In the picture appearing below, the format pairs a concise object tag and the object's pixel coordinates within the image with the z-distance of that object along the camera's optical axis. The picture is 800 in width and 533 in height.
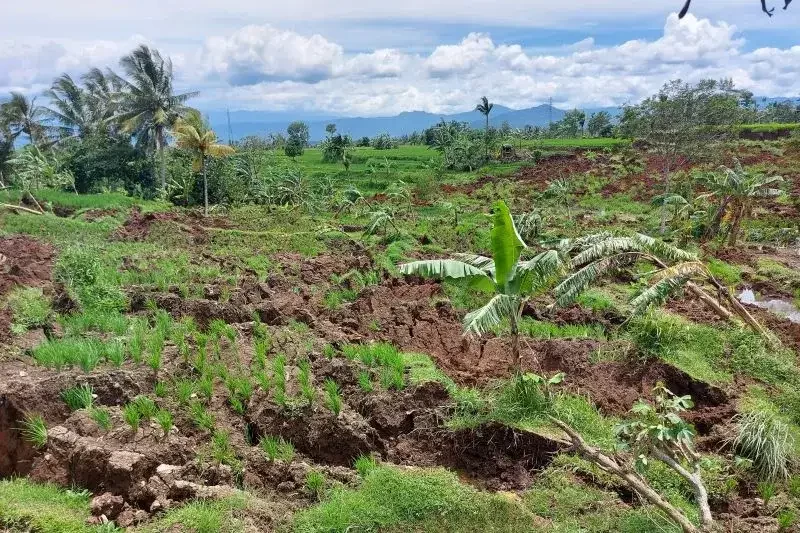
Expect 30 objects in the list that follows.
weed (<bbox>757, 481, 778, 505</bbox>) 6.43
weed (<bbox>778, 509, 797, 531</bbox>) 5.98
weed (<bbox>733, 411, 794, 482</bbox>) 6.98
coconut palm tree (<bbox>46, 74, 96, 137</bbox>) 45.19
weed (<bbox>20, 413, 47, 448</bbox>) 6.57
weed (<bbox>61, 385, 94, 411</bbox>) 7.16
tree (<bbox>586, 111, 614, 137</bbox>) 76.88
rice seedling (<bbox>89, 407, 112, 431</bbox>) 6.75
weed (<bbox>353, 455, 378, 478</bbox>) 6.65
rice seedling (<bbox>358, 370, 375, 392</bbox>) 8.14
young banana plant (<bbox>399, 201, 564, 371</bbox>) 7.93
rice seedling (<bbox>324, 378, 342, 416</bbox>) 7.51
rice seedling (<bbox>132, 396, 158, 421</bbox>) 7.04
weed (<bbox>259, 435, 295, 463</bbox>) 6.77
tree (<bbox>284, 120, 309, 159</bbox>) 56.47
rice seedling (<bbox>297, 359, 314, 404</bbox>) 7.70
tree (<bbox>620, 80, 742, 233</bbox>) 25.72
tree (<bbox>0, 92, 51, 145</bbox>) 41.44
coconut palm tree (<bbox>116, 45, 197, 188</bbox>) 32.75
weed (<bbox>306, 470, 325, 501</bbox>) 6.27
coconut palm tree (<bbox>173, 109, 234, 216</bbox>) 25.08
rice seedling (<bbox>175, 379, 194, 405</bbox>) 7.57
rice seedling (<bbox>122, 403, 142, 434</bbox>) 6.75
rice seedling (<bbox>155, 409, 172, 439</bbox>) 6.83
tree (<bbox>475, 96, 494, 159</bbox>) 51.22
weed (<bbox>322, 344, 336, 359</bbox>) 9.17
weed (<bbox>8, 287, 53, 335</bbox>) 9.98
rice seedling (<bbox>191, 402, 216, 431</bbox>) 7.18
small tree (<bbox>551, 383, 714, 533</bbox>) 5.53
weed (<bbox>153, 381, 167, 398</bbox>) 7.59
